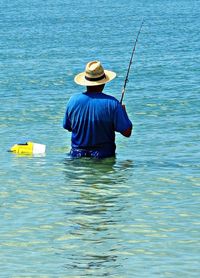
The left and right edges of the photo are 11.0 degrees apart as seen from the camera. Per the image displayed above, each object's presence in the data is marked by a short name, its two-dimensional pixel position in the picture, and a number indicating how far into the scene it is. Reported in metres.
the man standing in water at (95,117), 12.34
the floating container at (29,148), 14.57
